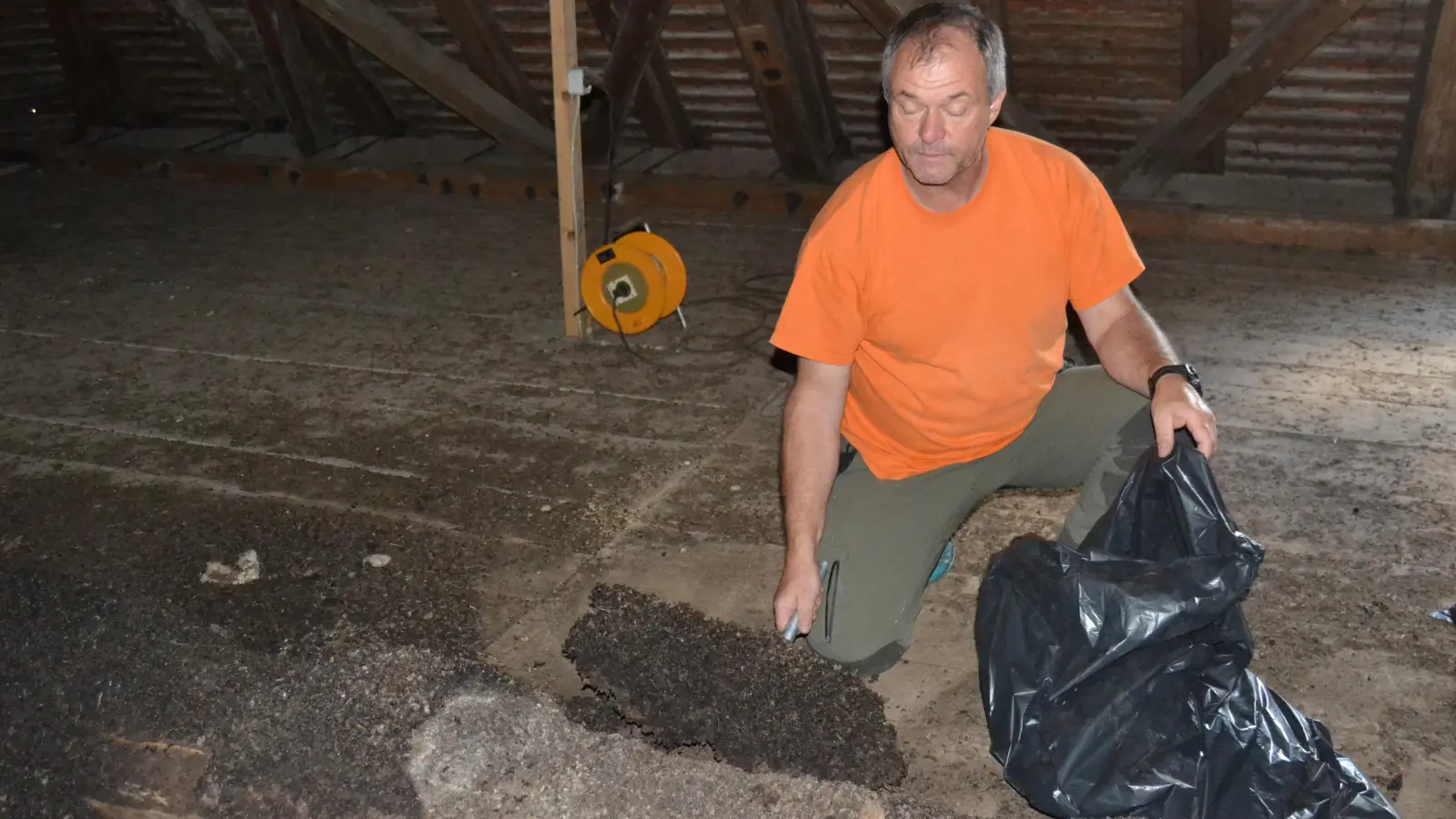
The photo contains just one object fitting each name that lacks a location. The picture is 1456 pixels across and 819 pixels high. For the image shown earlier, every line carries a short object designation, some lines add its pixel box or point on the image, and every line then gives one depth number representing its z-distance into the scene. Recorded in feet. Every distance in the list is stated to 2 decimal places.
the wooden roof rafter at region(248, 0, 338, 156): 21.29
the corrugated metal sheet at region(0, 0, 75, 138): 23.61
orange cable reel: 13.53
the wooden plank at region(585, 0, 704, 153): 19.08
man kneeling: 6.65
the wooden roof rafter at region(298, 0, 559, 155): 19.21
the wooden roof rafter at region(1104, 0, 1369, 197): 15.35
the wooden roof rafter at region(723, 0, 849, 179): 17.66
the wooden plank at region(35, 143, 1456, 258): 16.33
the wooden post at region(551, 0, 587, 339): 12.64
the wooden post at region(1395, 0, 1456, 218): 15.15
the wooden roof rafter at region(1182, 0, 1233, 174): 15.94
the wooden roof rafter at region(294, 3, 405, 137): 21.71
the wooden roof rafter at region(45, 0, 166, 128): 23.50
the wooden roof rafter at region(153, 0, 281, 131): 21.56
